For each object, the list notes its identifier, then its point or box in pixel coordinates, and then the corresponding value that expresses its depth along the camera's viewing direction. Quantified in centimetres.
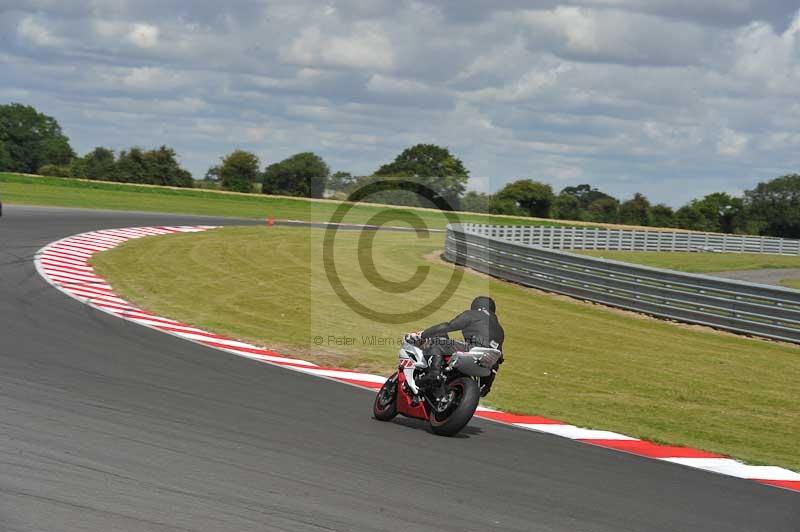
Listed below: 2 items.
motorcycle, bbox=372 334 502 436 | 1825
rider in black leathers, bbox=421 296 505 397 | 1905
